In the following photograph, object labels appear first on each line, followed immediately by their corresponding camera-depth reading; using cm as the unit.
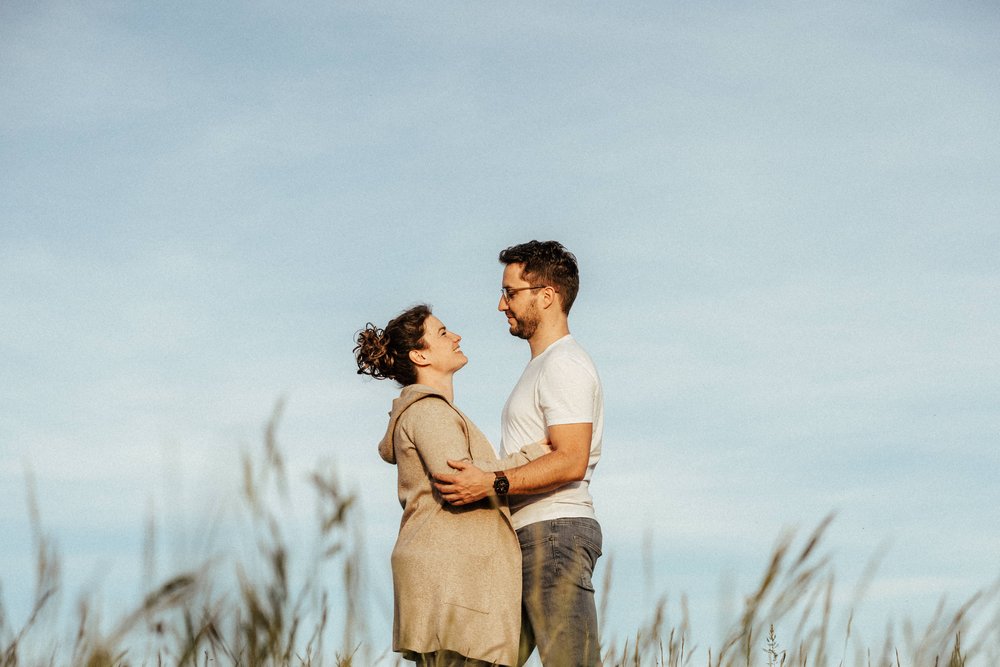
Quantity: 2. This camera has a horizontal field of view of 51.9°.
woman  367
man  372
